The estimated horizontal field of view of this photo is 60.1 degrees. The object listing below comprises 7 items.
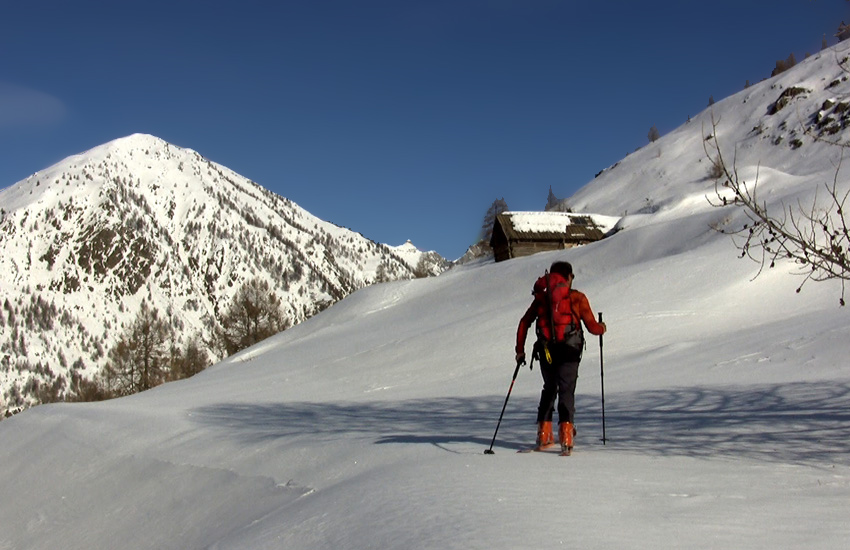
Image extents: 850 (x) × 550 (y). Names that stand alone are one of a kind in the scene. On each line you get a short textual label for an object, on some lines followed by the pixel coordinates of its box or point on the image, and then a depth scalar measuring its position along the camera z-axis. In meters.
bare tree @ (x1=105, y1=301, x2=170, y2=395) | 50.41
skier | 7.66
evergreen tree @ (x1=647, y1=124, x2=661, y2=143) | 116.45
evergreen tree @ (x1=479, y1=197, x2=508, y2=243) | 86.56
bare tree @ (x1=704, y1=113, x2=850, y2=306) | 6.26
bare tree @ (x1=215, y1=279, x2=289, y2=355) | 52.88
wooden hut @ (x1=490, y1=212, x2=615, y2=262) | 49.78
